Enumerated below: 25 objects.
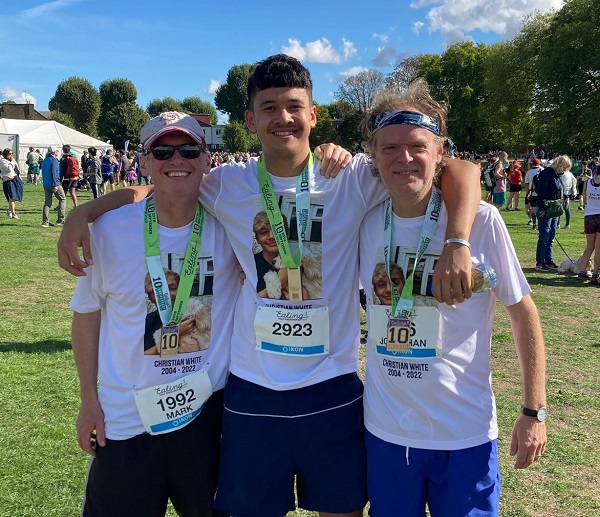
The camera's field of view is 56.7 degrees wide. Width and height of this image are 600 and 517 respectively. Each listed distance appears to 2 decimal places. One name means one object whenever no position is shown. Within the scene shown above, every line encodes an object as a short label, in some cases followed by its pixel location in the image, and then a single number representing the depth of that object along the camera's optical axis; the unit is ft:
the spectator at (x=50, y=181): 49.65
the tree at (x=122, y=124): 248.52
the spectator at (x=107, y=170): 84.89
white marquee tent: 138.62
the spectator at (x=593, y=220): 32.73
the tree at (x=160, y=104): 344.90
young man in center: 7.99
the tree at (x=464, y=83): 187.32
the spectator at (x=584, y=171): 76.32
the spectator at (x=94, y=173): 68.69
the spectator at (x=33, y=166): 110.42
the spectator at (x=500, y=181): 65.72
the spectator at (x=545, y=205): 36.37
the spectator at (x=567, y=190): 52.86
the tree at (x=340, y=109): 219.41
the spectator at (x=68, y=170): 57.26
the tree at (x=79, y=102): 269.64
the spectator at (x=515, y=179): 71.72
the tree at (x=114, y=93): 285.84
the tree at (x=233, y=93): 375.45
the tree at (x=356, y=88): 199.19
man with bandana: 7.19
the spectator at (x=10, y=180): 53.83
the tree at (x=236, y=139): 255.29
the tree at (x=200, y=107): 381.30
